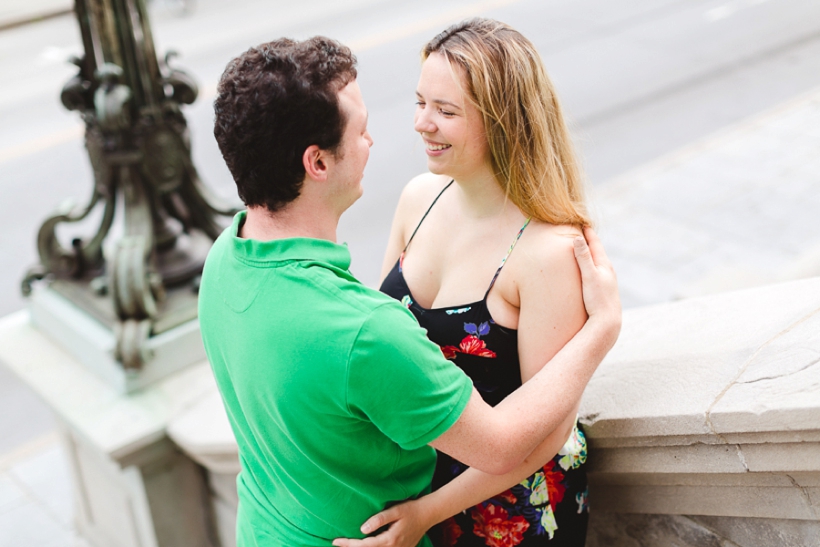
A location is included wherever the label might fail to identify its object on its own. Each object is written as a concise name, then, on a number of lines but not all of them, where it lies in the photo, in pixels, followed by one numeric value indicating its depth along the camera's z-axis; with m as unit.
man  2.24
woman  2.50
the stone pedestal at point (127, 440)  3.46
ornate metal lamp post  3.58
